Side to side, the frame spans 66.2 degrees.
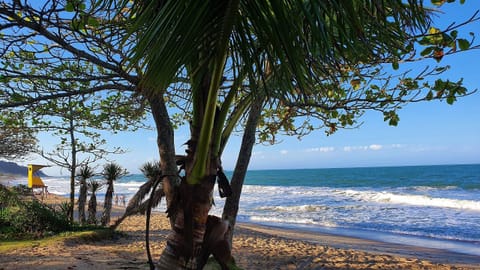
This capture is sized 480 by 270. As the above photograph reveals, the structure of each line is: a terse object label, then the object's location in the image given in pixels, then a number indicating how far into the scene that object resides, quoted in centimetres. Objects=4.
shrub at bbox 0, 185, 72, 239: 826
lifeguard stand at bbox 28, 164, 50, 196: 1642
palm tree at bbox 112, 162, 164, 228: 810
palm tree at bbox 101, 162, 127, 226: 1066
